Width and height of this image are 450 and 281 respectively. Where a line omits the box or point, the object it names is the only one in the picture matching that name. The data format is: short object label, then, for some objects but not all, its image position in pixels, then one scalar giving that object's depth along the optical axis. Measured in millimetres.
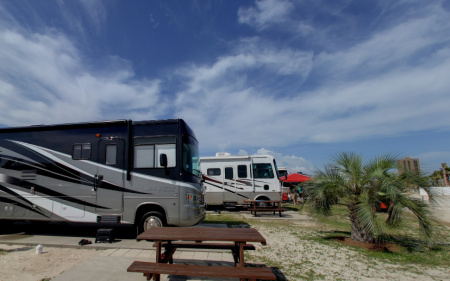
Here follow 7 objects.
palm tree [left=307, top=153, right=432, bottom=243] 5340
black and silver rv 6258
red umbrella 19359
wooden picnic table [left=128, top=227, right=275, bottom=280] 3031
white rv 12742
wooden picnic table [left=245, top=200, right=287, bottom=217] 11523
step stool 6081
